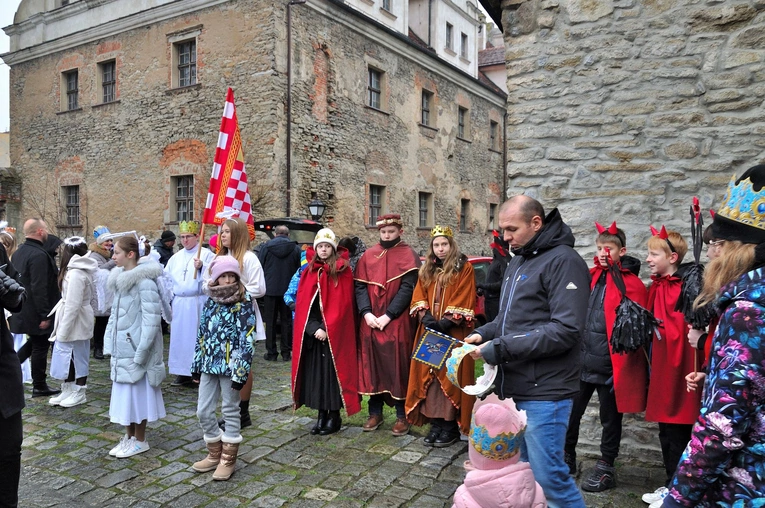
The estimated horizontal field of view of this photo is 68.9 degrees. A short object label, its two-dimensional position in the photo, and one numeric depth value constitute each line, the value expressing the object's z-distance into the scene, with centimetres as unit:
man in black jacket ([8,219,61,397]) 629
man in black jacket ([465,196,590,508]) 279
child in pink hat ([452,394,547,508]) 233
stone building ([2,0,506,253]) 1456
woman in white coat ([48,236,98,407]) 596
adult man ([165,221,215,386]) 638
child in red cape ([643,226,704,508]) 377
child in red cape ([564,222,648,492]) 402
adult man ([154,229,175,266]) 975
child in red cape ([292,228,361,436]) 525
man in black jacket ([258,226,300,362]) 873
